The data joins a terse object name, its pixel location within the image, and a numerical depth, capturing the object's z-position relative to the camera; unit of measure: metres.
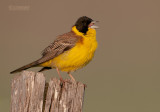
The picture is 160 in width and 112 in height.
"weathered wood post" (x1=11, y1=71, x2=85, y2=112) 9.01
